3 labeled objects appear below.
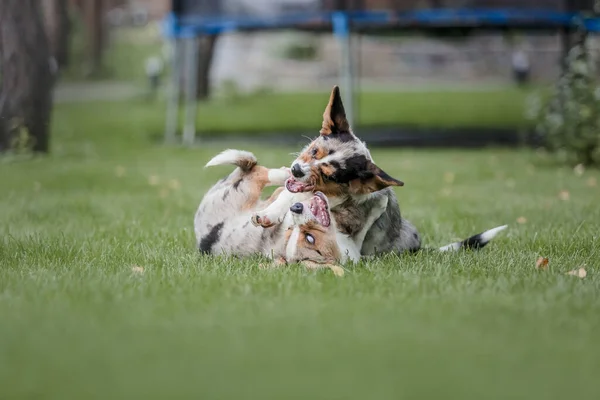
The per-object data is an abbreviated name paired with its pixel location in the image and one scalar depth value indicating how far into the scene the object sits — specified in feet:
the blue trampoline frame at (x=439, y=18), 83.35
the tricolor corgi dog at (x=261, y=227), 30.60
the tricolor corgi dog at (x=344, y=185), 30.12
